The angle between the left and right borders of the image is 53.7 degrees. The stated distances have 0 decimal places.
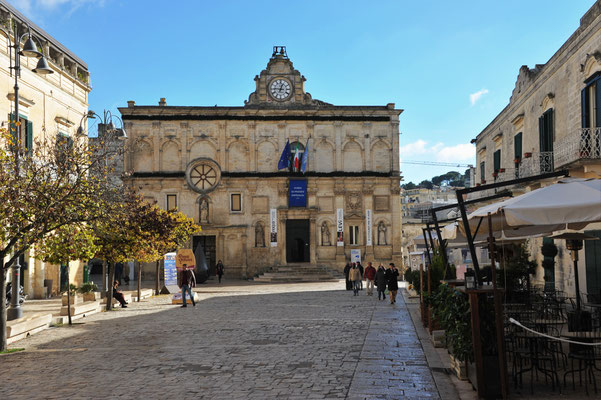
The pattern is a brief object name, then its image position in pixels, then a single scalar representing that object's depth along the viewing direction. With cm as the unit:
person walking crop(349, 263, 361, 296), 2598
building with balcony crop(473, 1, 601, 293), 1731
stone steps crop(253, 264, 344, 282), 3887
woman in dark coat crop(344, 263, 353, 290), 2970
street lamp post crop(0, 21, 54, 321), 1480
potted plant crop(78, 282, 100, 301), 2088
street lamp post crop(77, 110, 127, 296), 1793
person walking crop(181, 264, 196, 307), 2156
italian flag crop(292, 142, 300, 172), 4218
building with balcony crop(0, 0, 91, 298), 2080
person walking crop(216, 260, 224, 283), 3859
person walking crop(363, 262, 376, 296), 2578
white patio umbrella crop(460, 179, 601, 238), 712
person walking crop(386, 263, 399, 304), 2210
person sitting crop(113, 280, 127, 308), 2158
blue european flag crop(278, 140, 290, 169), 4150
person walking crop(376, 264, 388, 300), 2386
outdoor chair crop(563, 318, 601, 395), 769
